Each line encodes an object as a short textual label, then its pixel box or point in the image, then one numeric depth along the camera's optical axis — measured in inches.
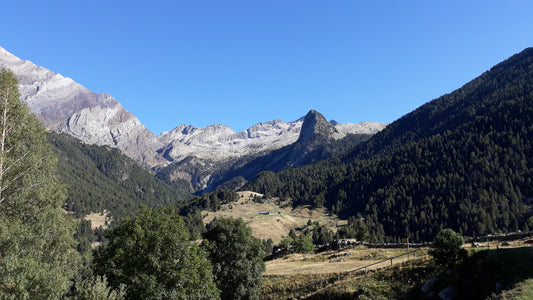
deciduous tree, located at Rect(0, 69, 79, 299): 925.2
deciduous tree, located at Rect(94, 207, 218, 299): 1066.7
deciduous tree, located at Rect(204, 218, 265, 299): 1593.3
